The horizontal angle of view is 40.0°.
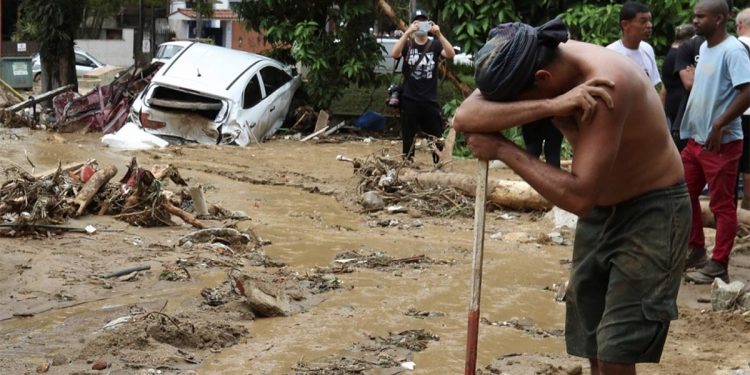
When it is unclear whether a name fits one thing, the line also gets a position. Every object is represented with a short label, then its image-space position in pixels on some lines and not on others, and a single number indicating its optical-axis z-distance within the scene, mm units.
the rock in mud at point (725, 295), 6207
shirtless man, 3305
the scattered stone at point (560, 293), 6645
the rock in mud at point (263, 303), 5965
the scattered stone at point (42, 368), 4895
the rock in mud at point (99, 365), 4918
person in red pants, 6297
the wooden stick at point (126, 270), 6884
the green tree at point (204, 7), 31450
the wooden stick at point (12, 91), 19438
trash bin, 26547
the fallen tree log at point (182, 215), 8562
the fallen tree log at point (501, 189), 9734
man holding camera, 11672
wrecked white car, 15781
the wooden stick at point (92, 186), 8641
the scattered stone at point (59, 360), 5031
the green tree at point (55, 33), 19906
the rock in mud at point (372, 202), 10008
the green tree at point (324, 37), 17703
